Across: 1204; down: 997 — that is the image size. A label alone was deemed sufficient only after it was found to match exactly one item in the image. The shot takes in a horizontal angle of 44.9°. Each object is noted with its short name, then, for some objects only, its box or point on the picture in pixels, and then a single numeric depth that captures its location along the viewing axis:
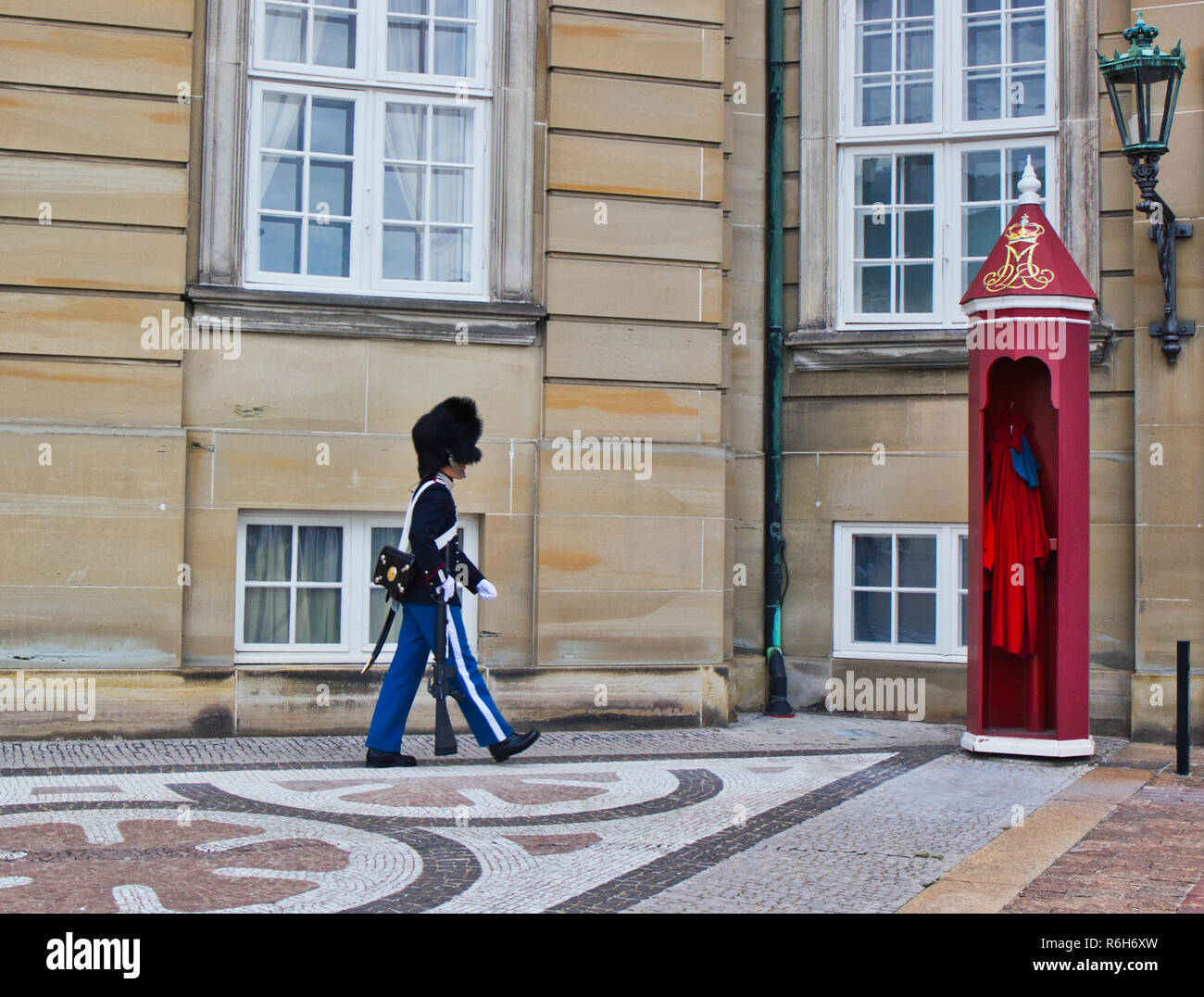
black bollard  8.17
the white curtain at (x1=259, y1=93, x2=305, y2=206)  9.55
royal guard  7.92
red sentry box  8.50
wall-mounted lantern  8.83
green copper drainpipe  10.60
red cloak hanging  8.80
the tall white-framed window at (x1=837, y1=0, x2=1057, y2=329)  10.43
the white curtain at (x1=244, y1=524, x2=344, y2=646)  9.38
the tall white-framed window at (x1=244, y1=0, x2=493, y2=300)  9.55
